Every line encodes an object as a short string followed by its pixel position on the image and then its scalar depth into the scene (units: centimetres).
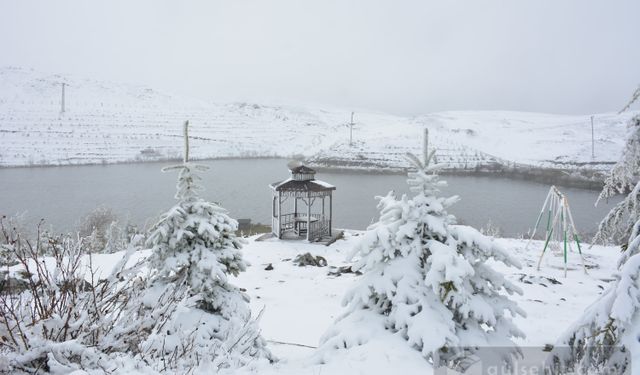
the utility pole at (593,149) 7736
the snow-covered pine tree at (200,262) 638
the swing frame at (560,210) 1487
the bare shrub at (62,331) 292
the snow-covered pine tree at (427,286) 460
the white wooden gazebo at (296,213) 2123
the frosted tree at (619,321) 413
